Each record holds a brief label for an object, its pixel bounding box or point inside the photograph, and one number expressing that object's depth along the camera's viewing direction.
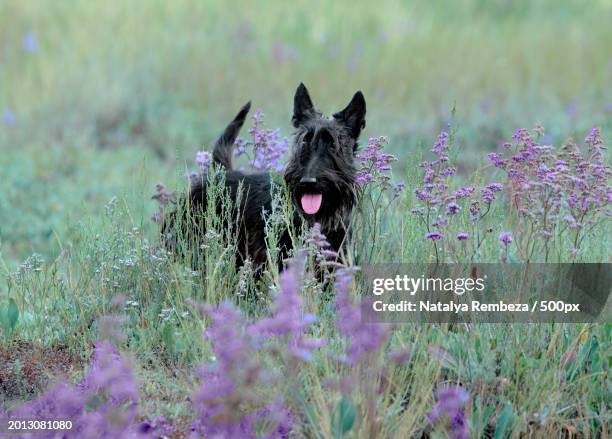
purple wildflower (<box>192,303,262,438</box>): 6.80
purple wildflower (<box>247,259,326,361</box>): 6.88
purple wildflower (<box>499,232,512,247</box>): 8.87
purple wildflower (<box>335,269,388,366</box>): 7.17
